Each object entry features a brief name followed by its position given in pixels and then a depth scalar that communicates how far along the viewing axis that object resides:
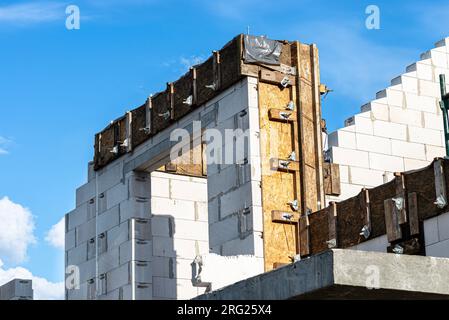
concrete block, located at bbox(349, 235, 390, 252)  24.36
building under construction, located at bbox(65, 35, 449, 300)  22.53
